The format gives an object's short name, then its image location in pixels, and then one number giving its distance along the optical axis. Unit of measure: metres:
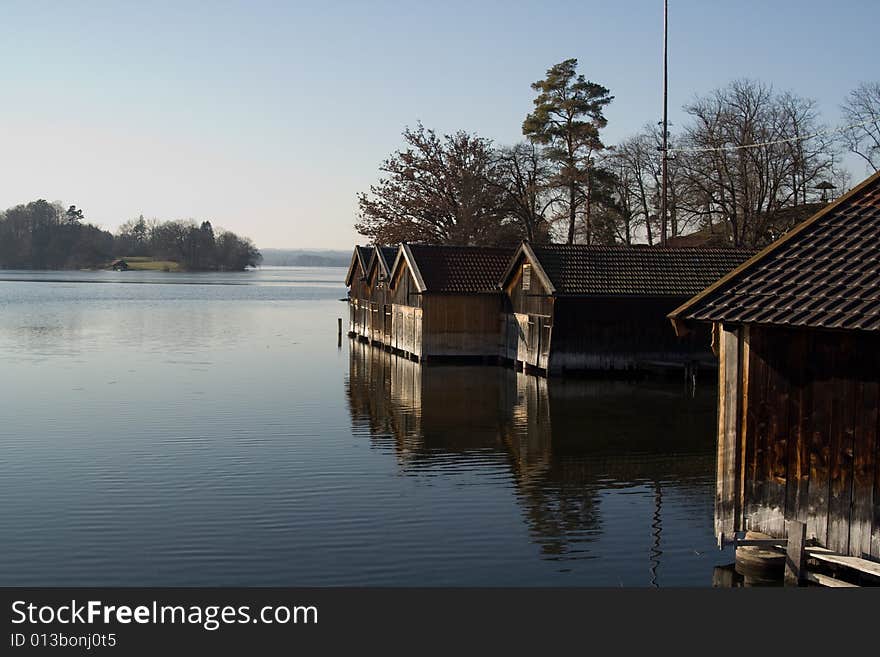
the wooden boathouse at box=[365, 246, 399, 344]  50.56
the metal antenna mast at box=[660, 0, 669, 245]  53.16
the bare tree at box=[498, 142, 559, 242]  77.19
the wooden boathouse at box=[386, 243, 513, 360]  42.88
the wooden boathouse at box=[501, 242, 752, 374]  37.44
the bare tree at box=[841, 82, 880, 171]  56.56
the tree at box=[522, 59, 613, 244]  74.44
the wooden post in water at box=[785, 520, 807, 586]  12.84
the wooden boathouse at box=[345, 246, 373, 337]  56.53
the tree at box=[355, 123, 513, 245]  77.19
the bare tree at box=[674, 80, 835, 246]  59.62
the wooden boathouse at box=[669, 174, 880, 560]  12.30
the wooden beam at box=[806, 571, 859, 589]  12.82
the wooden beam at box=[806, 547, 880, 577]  12.03
